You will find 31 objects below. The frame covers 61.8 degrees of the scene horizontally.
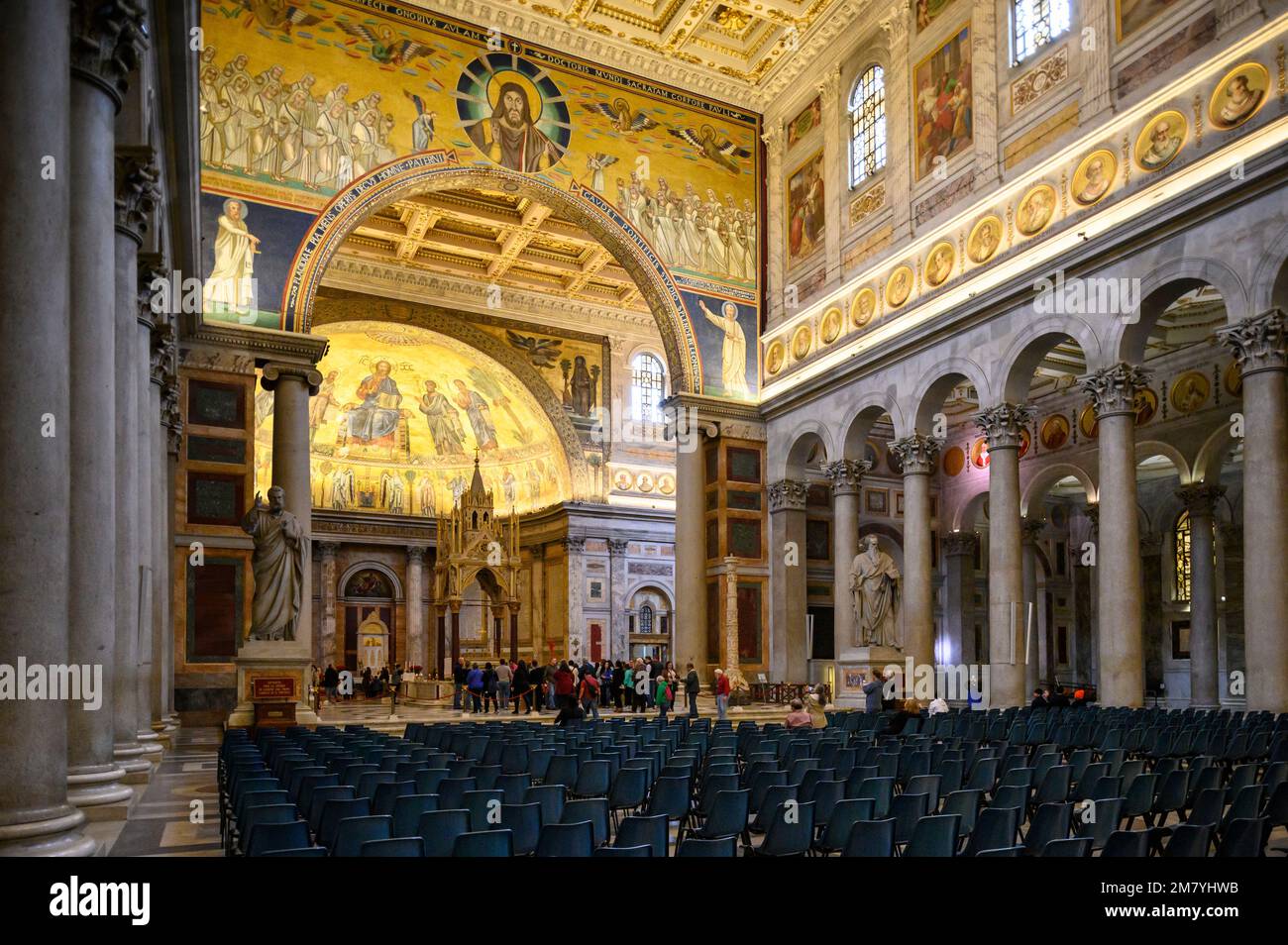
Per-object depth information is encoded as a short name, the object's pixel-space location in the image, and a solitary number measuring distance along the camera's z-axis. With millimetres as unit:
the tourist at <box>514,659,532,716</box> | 27562
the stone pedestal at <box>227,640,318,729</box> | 19953
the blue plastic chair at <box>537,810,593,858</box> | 6027
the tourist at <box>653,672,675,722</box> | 24891
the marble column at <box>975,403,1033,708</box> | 22750
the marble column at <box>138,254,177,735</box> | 16294
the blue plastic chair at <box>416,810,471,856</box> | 6301
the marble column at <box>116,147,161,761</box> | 11875
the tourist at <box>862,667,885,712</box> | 16641
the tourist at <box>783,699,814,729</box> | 14969
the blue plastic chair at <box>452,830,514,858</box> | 5668
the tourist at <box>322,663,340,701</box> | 38875
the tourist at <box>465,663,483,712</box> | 27328
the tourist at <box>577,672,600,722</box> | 25031
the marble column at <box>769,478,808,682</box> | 30453
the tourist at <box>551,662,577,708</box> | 18672
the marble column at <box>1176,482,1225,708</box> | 28031
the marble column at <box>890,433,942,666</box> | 26062
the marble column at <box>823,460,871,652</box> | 28516
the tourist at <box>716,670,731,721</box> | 23578
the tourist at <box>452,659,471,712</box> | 30031
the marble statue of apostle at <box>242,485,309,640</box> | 19141
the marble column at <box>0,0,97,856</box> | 6707
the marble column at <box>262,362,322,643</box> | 24609
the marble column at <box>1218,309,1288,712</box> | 17422
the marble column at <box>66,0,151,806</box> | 8836
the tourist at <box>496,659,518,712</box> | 26969
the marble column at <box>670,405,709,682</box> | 30781
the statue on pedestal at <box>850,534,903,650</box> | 25297
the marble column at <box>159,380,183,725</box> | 20156
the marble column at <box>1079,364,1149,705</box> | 20312
